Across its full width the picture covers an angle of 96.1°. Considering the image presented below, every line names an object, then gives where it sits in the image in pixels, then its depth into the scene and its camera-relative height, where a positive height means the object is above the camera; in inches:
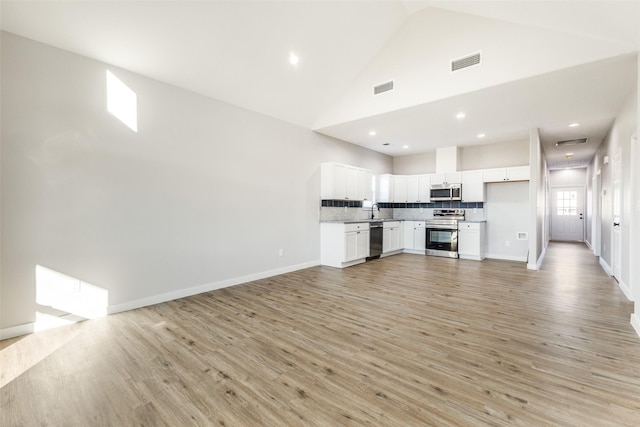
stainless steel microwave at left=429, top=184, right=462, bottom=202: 272.8 +21.2
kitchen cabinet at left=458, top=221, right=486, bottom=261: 258.8 -23.5
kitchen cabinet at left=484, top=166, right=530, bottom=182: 245.6 +35.3
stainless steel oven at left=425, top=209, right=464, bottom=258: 268.8 -19.0
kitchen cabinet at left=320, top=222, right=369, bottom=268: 223.6 -24.1
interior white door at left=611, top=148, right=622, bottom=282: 169.3 -2.7
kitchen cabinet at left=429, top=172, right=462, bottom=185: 275.7 +35.5
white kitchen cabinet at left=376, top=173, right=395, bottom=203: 309.6 +28.0
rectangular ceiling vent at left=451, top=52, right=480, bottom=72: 147.5 +80.1
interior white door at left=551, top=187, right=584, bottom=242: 423.8 +0.7
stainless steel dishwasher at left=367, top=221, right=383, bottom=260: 250.7 -22.9
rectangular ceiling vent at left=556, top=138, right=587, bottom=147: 252.3 +66.0
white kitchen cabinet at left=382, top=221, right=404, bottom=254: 270.9 -22.6
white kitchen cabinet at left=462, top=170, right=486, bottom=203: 264.3 +25.8
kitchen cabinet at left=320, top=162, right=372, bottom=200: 235.0 +27.4
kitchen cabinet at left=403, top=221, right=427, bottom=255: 288.8 -23.4
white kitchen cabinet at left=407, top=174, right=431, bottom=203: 296.4 +27.0
